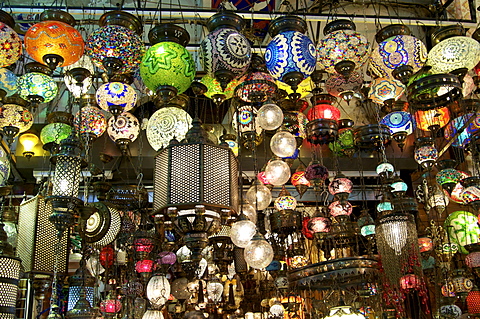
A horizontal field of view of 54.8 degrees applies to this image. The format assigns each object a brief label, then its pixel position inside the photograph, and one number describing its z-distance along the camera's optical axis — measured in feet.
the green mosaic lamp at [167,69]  8.00
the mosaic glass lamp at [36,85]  9.75
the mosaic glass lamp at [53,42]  8.18
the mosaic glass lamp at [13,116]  10.36
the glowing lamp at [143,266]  16.08
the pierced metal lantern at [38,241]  9.40
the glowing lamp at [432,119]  12.68
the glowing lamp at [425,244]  17.08
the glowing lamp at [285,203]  14.44
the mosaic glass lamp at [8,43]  8.39
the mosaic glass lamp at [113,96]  9.85
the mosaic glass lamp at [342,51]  8.73
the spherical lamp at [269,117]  10.25
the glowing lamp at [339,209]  15.33
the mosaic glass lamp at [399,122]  11.98
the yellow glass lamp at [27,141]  17.15
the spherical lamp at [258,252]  9.45
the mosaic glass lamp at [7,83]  9.55
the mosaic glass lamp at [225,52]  8.21
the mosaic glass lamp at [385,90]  10.46
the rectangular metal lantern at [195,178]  7.29
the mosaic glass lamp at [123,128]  11.12
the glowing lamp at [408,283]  14.45
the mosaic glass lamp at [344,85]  10.53
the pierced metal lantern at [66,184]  7.88
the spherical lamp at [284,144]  11.23
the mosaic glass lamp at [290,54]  8.55
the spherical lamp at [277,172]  11.91
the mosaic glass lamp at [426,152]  13.53
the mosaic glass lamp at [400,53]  8.79
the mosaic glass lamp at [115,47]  8.08
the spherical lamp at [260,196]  11.94
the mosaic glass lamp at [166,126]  10.17
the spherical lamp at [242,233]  9.54
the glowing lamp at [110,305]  16.25
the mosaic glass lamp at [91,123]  11.16
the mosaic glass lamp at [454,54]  9.75
